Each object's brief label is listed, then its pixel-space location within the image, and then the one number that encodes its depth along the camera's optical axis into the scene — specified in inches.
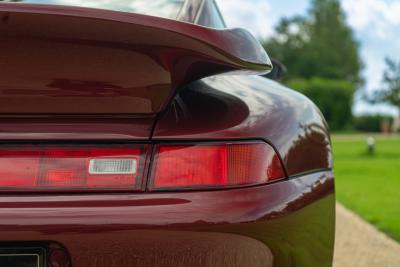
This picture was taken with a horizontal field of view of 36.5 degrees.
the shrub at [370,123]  1966.0
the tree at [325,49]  2534.4
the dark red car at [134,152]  58.0
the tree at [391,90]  992.9
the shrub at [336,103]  1737.2
